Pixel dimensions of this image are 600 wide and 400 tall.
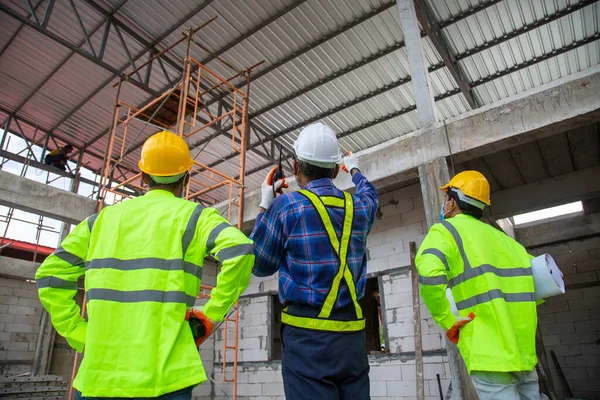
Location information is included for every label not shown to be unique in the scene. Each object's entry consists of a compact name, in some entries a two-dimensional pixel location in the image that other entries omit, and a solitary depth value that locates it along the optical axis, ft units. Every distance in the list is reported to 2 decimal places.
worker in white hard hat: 5.53
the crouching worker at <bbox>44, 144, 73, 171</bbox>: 47.52
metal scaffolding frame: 24.64
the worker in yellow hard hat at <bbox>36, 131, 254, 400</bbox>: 4.90
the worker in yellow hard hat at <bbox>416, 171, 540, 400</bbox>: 7.06
